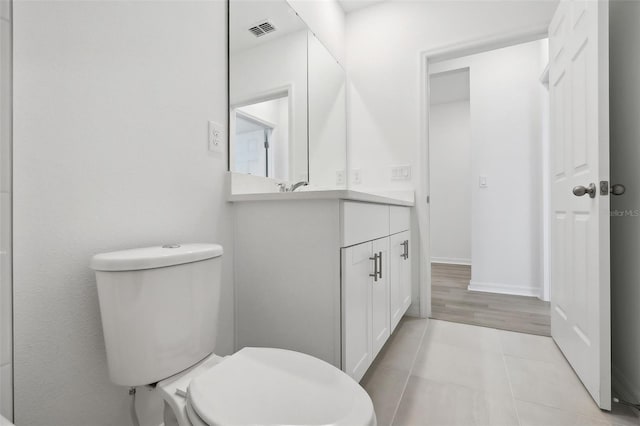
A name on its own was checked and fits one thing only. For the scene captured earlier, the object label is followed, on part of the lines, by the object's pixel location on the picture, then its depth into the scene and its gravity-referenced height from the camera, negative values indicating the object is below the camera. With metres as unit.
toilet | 0.61 -0.39
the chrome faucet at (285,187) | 1.59 +0.15
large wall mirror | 1.41 +0.66
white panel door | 1.17 +0.10
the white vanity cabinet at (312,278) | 1.07 -0.25
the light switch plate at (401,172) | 2.24 +0.31
